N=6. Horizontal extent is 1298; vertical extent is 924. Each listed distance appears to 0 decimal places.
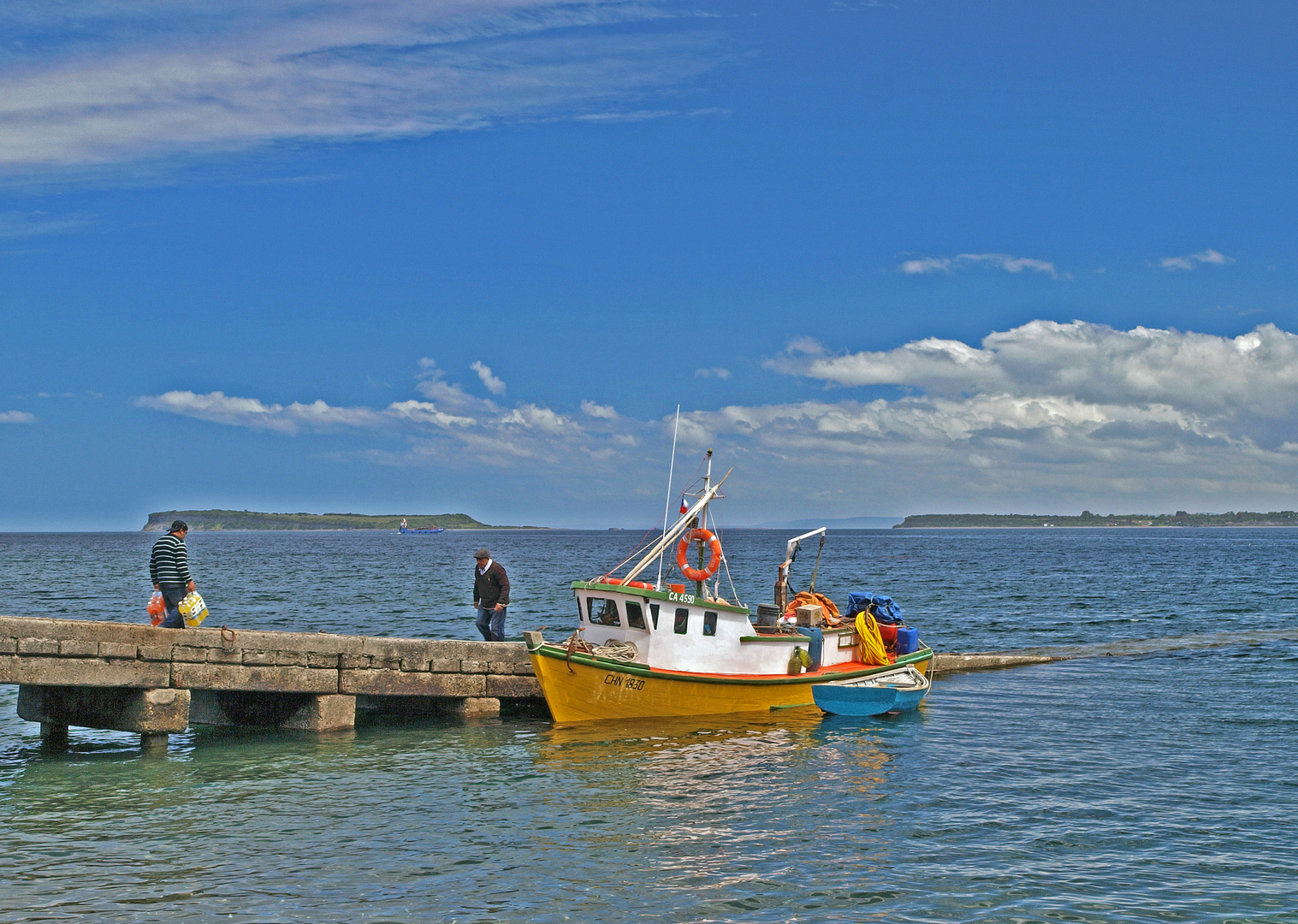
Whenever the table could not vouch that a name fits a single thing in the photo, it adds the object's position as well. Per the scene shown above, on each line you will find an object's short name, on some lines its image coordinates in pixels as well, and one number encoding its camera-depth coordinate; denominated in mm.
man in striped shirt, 17312
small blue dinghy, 21422
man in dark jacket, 20656
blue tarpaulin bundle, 24875
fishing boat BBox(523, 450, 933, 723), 19141
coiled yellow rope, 23188
